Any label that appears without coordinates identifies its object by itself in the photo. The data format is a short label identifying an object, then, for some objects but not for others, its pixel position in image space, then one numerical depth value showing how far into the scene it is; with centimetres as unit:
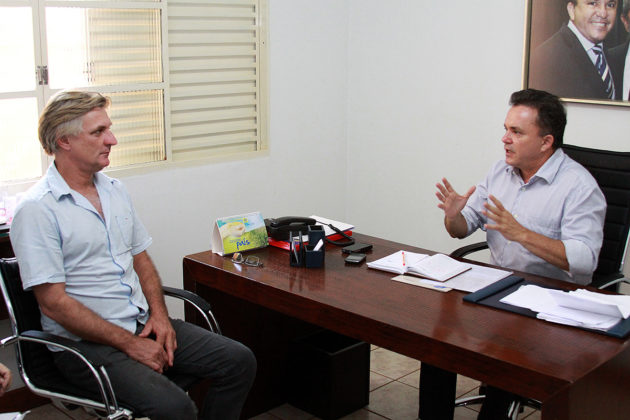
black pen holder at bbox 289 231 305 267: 277
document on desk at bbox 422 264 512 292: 251
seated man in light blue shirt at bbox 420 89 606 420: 267
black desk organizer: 276
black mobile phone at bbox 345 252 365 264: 280
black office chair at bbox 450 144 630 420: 291
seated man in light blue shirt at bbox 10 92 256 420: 233
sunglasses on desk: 282
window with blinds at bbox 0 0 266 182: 323
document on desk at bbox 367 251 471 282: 262
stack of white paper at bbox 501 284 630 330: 216
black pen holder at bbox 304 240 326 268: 275
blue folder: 211
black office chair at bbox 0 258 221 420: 223
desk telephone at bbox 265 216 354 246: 302
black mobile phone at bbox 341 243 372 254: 294
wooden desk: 193
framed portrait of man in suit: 343
